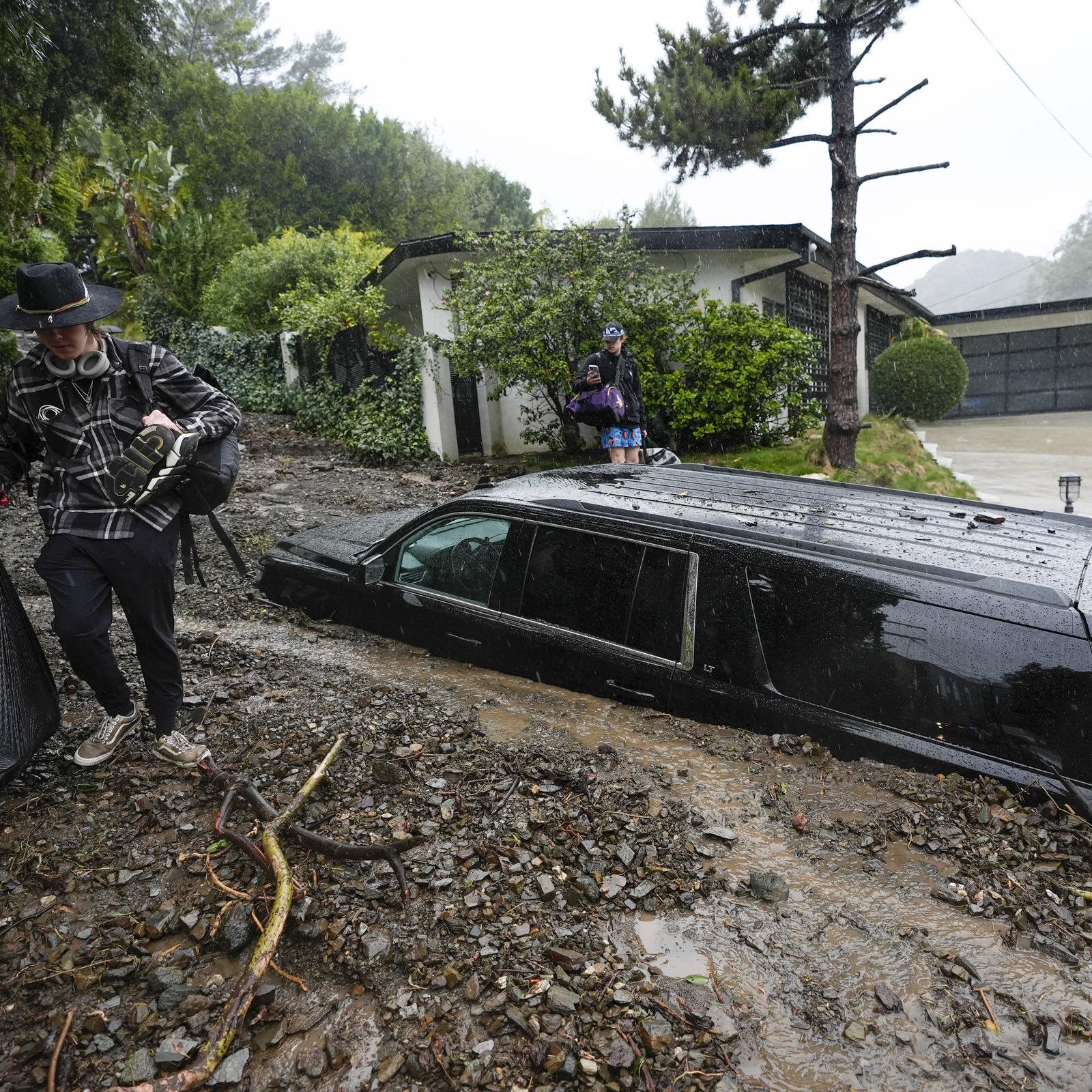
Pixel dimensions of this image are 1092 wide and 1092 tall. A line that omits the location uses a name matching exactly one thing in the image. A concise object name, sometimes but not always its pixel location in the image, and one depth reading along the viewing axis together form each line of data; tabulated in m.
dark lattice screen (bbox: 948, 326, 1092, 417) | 22.56
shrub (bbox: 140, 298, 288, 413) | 17.69
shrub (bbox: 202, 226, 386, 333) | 18.31
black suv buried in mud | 2.52
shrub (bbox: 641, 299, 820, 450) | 10.72
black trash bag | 2.84
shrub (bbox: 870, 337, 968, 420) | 18.20
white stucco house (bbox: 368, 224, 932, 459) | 11.42
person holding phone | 8.20
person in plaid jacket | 2.87
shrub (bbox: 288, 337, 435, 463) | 12.77
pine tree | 10.20
